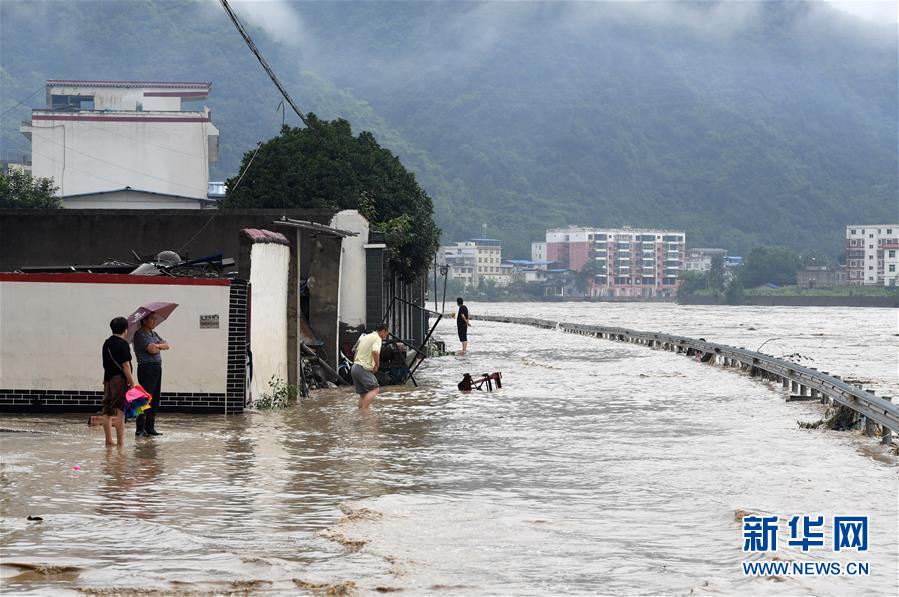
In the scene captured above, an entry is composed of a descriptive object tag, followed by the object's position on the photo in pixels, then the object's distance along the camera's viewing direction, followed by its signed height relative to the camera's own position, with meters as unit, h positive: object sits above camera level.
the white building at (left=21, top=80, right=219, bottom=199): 105.25 +12.22
